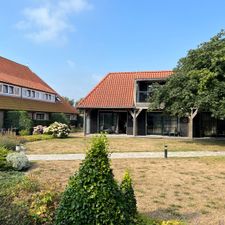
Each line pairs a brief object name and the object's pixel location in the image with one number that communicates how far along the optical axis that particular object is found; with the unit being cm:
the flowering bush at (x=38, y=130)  2045
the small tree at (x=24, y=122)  2047
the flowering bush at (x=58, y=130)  1935
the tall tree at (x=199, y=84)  1357
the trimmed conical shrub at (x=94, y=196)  320
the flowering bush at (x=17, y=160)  844
